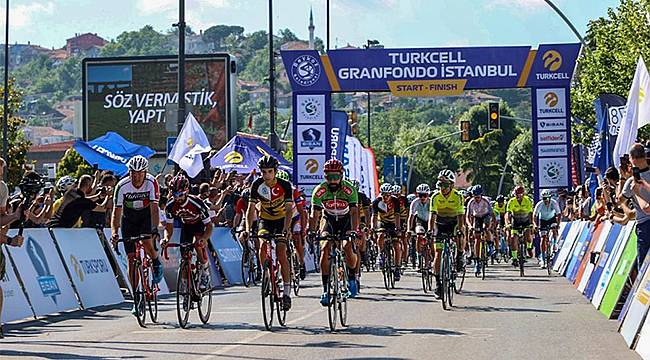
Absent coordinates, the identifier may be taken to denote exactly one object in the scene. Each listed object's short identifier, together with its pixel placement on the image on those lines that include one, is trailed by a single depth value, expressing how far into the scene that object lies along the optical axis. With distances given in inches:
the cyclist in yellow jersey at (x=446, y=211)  741.3
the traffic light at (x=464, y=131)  2488.7
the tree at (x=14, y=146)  1977.1
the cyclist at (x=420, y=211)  840.3
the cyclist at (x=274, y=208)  589.6
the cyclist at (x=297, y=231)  733.6
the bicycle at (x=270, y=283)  581.9
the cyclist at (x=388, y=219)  927.7
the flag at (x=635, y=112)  705.0
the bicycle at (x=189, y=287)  604.4
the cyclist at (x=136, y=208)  612.1
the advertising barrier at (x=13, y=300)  644.1
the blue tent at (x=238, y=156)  1350.9
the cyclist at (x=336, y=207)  616.4
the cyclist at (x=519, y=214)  1121.4
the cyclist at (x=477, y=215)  1019.9
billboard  2475.4
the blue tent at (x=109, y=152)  1189.1
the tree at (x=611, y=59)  1603.1
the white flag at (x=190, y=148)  1099.9
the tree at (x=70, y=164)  3061.0
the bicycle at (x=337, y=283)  577.3
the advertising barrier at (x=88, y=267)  738.8
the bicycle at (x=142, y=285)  609.3
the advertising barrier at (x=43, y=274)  675.4
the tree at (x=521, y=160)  4520.2
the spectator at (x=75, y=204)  802.8
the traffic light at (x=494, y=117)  1760.6
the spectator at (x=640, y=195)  539.5
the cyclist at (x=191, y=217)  624.1
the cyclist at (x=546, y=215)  1090.7
